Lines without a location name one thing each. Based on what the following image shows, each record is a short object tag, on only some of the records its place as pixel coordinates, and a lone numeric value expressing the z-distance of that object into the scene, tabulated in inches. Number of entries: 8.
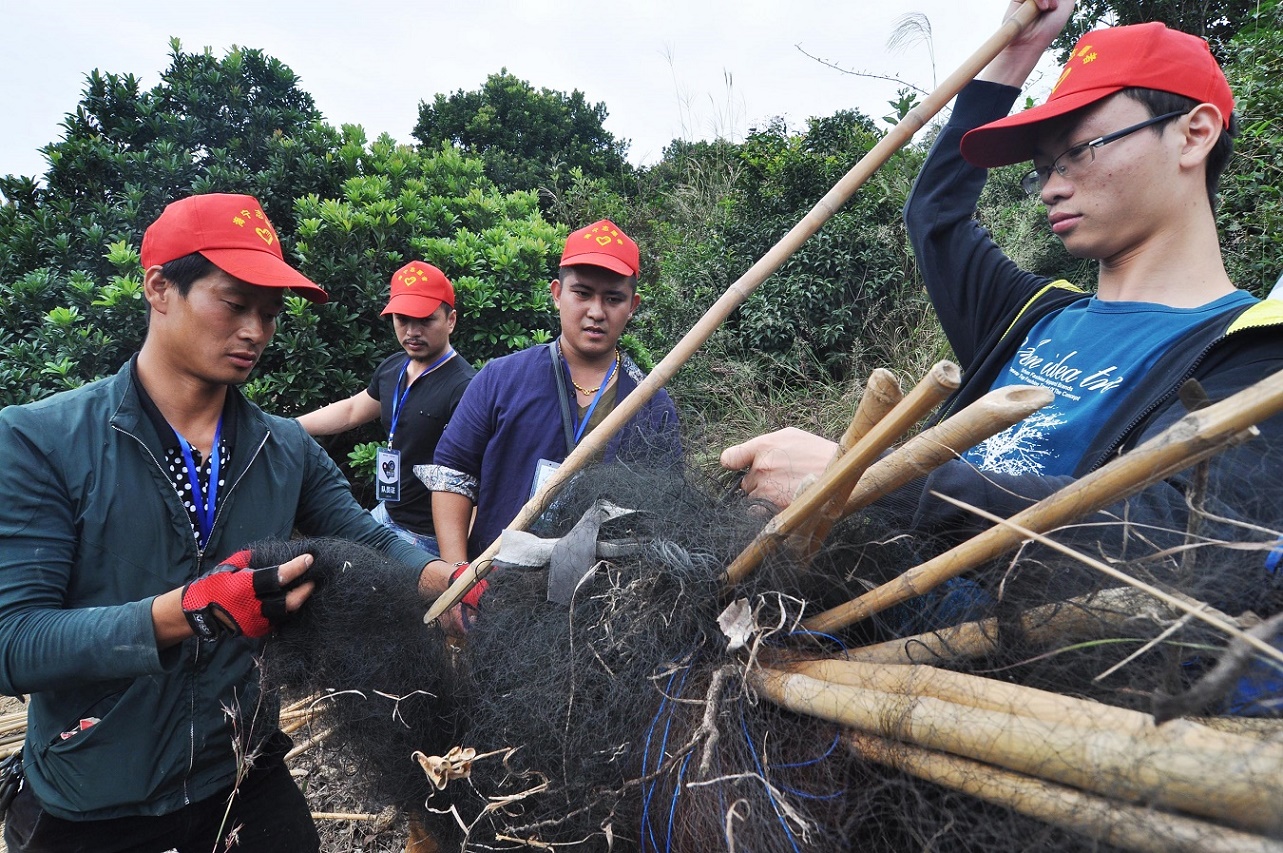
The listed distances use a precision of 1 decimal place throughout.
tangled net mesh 30.7
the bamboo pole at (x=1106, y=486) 29.1
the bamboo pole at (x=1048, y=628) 35.9
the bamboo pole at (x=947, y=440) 35.0
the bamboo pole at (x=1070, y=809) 26.2
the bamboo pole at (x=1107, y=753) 25.9
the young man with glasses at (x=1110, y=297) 48.3
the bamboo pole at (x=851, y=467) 36.4
